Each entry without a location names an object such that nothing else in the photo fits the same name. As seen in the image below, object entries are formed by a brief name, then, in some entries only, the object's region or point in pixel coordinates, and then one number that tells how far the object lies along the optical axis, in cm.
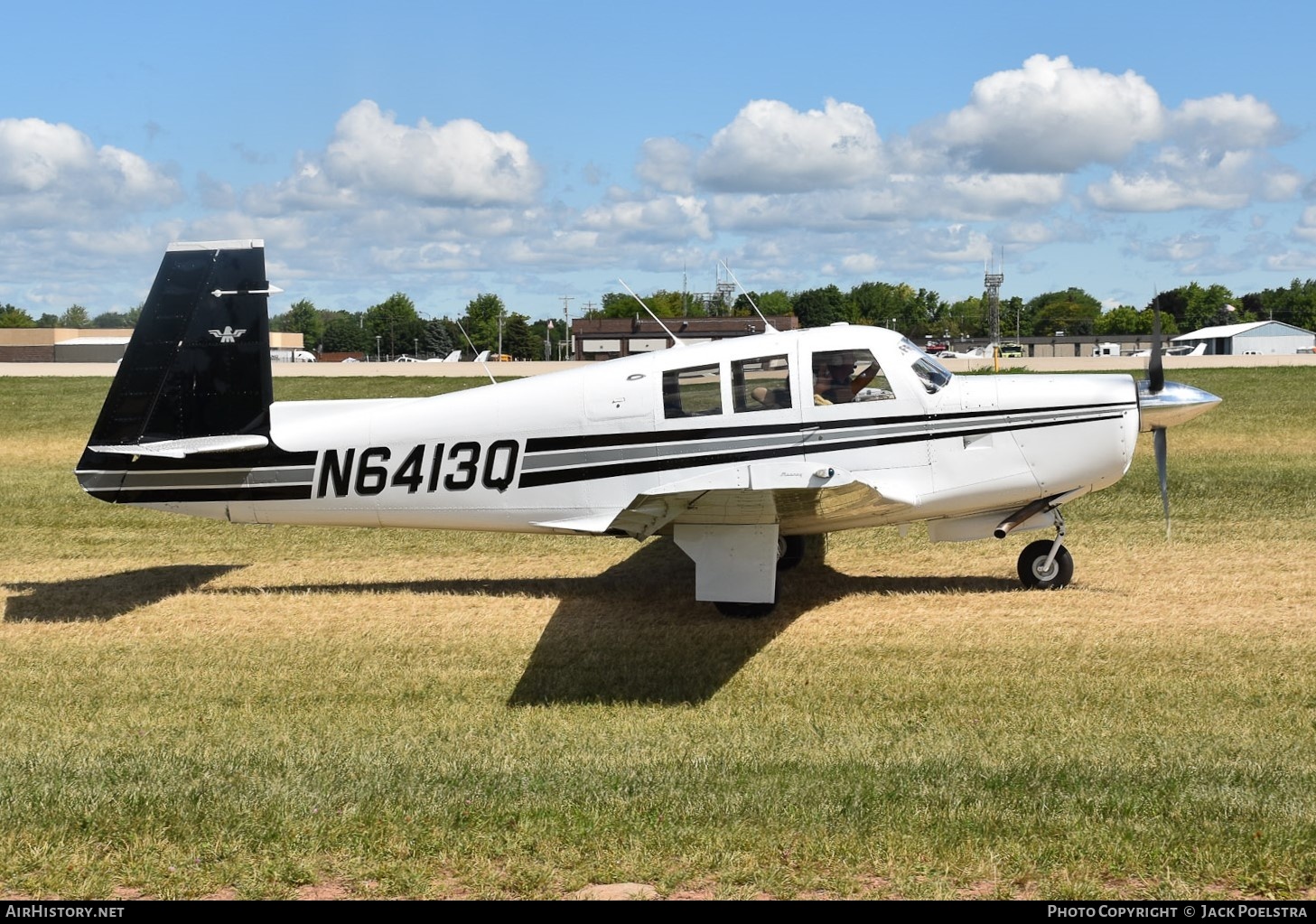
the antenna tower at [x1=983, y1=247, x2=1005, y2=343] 8568
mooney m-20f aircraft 999
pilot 1004
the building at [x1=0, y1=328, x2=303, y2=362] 8706
